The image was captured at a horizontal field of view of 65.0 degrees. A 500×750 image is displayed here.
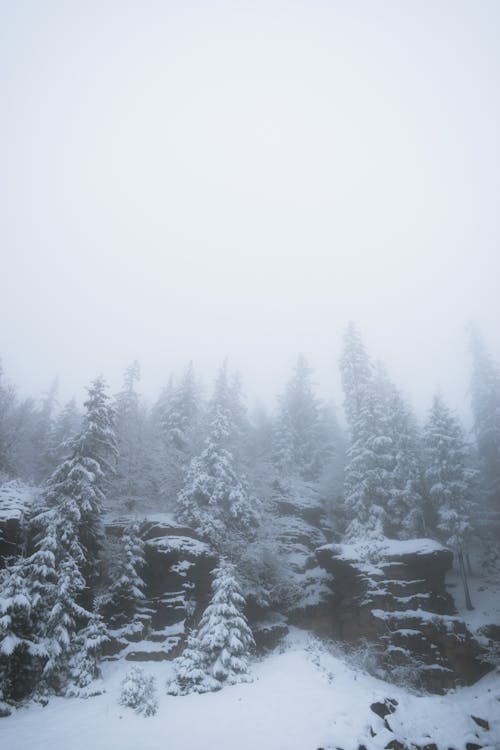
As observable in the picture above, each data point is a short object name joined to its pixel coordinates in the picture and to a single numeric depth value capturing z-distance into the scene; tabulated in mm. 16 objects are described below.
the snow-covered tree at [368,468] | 29391
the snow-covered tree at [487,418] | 34125
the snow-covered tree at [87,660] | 16141
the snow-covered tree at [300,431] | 39719
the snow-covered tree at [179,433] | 32250
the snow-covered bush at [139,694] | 14258
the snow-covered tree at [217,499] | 27500
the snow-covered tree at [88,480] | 20016
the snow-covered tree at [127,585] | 21859
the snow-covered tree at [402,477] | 29172
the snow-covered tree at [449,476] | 28219
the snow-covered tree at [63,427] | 37719
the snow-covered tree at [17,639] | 14867
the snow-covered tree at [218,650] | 16594
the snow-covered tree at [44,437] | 37969
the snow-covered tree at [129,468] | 30406
